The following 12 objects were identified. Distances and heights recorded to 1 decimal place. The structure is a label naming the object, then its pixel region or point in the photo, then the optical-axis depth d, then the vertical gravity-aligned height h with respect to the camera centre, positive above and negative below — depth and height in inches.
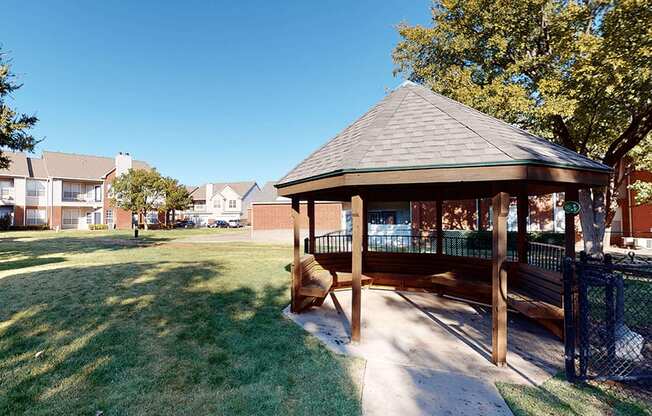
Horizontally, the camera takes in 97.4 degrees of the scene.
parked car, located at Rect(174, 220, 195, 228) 1765.6 -63.3
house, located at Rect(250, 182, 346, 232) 1069.8 -10.0
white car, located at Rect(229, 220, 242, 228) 1820.9 -68.1
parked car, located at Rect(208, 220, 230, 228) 1819.6 -67.0
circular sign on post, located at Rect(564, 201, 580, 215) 189.8 +2.0
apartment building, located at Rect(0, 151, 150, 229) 1433.3 +128.8
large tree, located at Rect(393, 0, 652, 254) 351.6 +211.7
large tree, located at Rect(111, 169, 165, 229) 1291.8 +111.4
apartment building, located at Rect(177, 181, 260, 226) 2160.4 +86.1
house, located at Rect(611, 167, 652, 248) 660.1 -25.2
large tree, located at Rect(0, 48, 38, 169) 442.9 +142.4
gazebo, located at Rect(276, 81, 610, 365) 158.6 +20.0
